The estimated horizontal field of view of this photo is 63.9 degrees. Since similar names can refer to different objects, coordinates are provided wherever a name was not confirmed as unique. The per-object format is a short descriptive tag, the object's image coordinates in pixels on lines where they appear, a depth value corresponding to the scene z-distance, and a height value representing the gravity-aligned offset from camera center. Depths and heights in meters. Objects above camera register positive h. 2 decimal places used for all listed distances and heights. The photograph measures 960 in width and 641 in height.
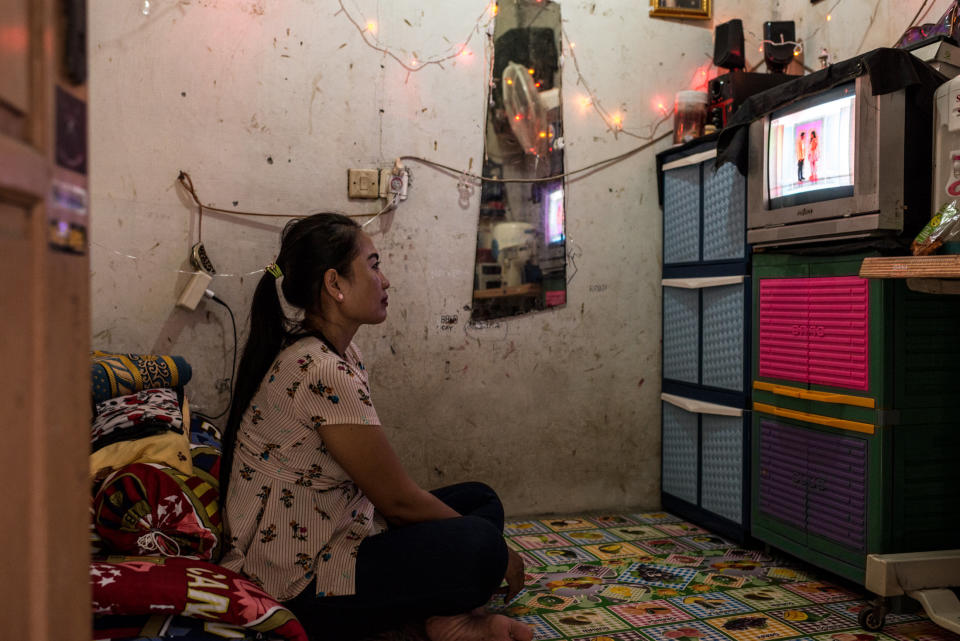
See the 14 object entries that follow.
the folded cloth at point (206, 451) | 1.65 -0.36
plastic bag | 1.91 +0.18
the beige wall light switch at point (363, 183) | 2.82 +0.44
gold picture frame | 3.17 +1.22
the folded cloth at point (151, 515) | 1.33 -0.37
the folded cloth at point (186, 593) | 1.19 -0.47
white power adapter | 2.60 +0.04
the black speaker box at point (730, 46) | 3.00 +1.01
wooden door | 0.54 -0.02
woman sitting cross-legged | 1.54 -0.39
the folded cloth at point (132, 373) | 1.97 -0.19
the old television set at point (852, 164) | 2.08 +0.40
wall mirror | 3.01 +0.52
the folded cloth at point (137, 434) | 1.49 -0.28
